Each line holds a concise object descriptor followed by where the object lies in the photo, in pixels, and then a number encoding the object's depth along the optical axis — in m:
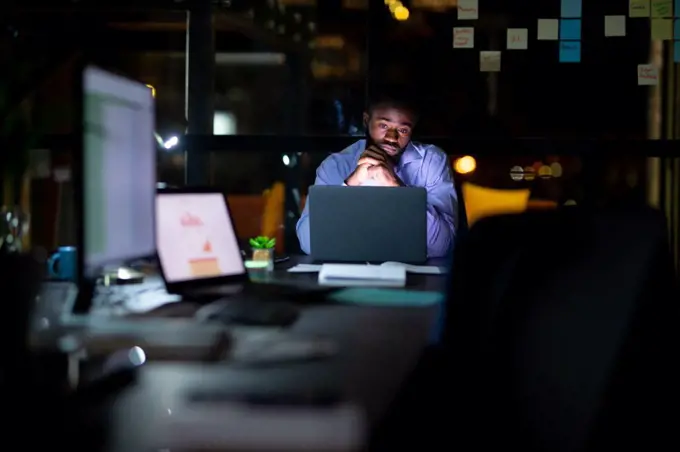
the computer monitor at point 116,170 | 1.48
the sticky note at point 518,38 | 4.45
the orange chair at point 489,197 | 4.37
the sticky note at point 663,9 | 4.42
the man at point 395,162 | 3.28
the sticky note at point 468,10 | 4.46
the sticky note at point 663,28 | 4.41
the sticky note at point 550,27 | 4.45
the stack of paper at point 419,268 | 2.38
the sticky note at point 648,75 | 4.46
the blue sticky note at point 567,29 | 4.45
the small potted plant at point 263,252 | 2.66
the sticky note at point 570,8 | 4.45
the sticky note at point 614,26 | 4.43
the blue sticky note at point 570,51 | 4.45
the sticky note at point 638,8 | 4.41
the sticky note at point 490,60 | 4.46
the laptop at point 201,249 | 1.99
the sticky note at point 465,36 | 4.46
